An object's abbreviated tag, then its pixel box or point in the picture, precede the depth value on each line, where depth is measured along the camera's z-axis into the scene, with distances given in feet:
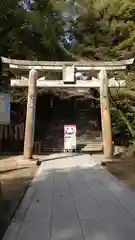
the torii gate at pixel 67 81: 27.98
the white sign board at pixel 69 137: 32.53
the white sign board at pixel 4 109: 12.74
